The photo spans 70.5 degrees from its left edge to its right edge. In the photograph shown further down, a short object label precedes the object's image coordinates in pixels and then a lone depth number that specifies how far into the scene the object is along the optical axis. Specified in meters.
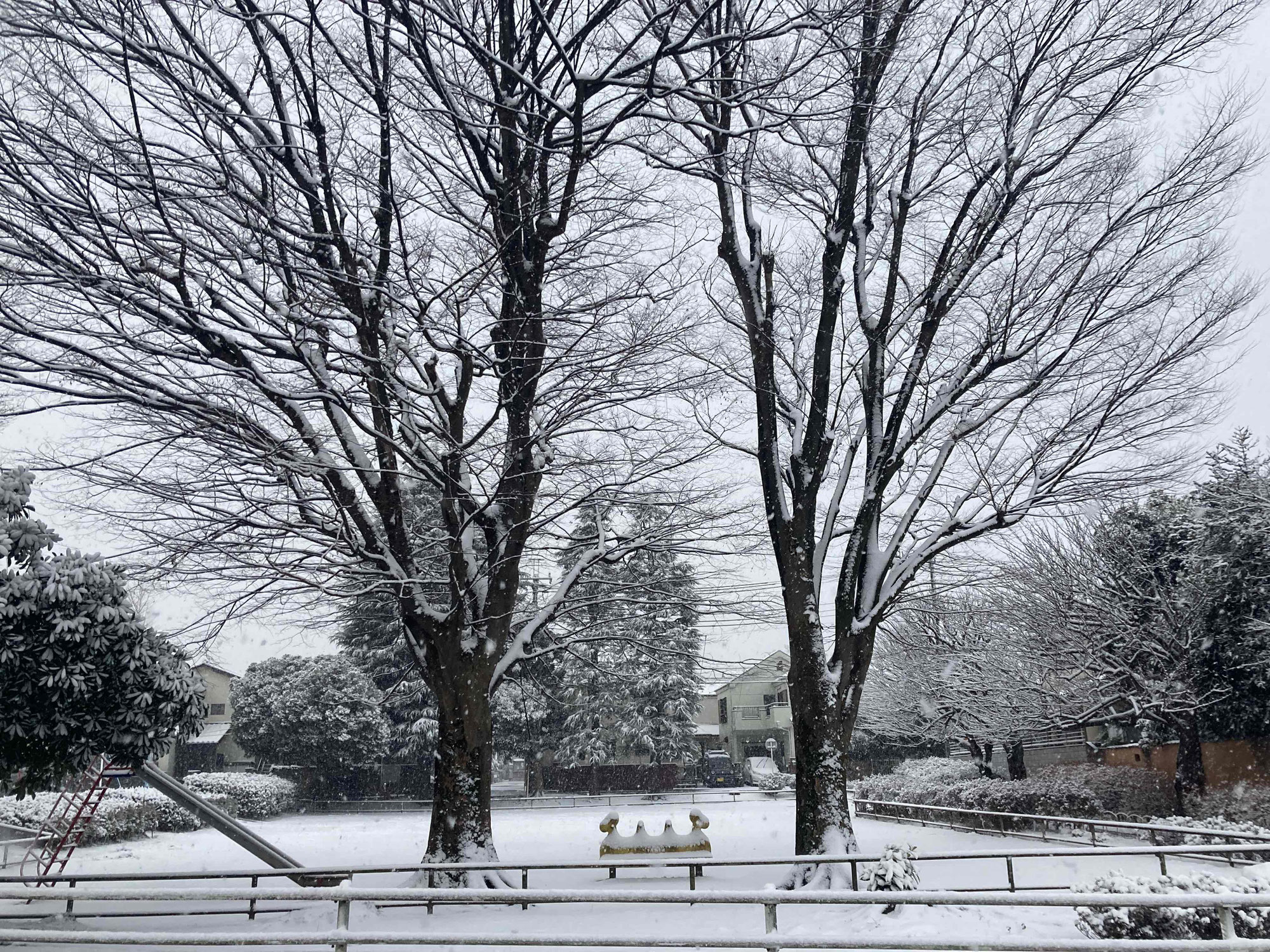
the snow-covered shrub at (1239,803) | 17.00
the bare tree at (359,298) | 8.39
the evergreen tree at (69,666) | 8.37
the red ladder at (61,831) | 14.36
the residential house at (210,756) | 45.66
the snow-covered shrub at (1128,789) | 21.00
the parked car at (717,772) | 47.69
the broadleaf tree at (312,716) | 36.59
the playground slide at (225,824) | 12.95
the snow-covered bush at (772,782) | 42.22
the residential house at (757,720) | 61.38
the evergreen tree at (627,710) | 42.69
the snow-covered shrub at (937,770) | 31.59
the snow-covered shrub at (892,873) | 10.37
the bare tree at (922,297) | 11.62
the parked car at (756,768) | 49.06
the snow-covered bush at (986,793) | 20.89
